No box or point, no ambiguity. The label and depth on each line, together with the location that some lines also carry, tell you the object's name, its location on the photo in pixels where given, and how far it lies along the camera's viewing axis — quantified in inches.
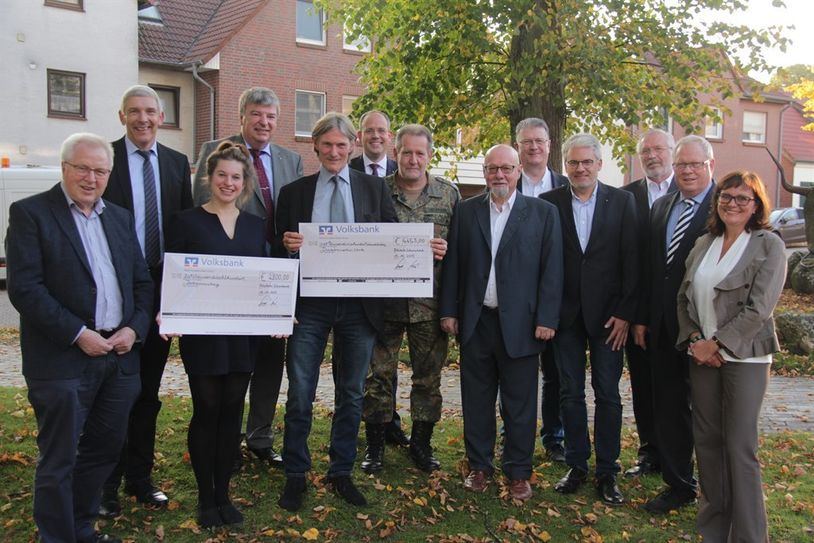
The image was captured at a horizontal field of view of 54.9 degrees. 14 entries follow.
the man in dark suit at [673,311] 208.7
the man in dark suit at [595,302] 220.2
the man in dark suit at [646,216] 237.0
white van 765.9
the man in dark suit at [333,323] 206.2
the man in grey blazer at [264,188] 223.1
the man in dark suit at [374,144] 260.1
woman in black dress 186.1
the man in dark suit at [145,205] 200.5
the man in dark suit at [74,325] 162.6
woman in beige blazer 178.7
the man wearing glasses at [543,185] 254.4
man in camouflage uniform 224.1
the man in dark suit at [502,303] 215.2
